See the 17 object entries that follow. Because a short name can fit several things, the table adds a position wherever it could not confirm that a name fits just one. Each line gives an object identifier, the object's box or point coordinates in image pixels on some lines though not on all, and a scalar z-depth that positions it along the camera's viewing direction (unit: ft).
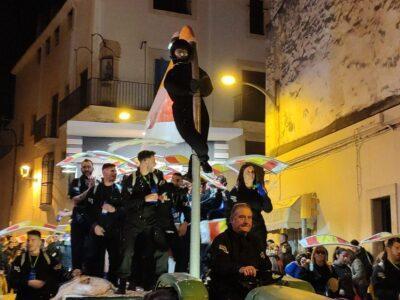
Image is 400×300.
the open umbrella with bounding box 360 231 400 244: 39.96
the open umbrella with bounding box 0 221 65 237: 34.86
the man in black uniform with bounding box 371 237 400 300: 32.94
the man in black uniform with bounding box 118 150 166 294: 28.32
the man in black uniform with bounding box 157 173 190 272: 29.32
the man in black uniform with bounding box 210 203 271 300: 18.75
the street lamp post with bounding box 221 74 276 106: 62.64
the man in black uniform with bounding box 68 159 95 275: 33.09
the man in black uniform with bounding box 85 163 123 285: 30.50
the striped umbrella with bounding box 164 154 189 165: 42.11
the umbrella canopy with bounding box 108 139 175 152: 33.99
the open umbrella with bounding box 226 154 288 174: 34.53
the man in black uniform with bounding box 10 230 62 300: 29.50
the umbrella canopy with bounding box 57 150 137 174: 36.04
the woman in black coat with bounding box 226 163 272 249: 30.94
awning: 62.75
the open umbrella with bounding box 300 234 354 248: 40.95
